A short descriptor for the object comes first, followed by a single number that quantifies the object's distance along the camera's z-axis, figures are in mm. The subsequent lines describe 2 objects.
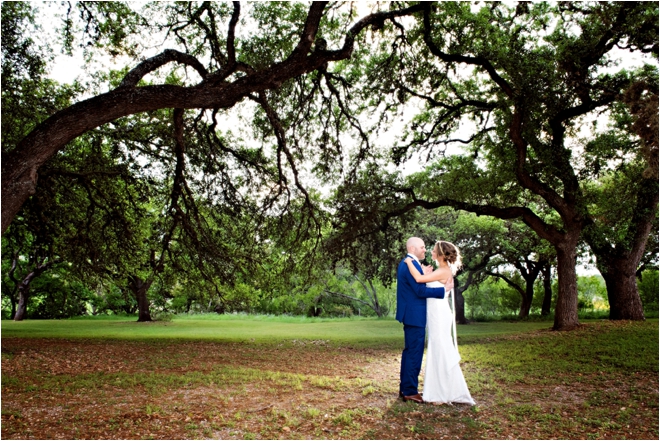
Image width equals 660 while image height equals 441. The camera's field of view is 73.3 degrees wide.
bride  6094
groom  6316
